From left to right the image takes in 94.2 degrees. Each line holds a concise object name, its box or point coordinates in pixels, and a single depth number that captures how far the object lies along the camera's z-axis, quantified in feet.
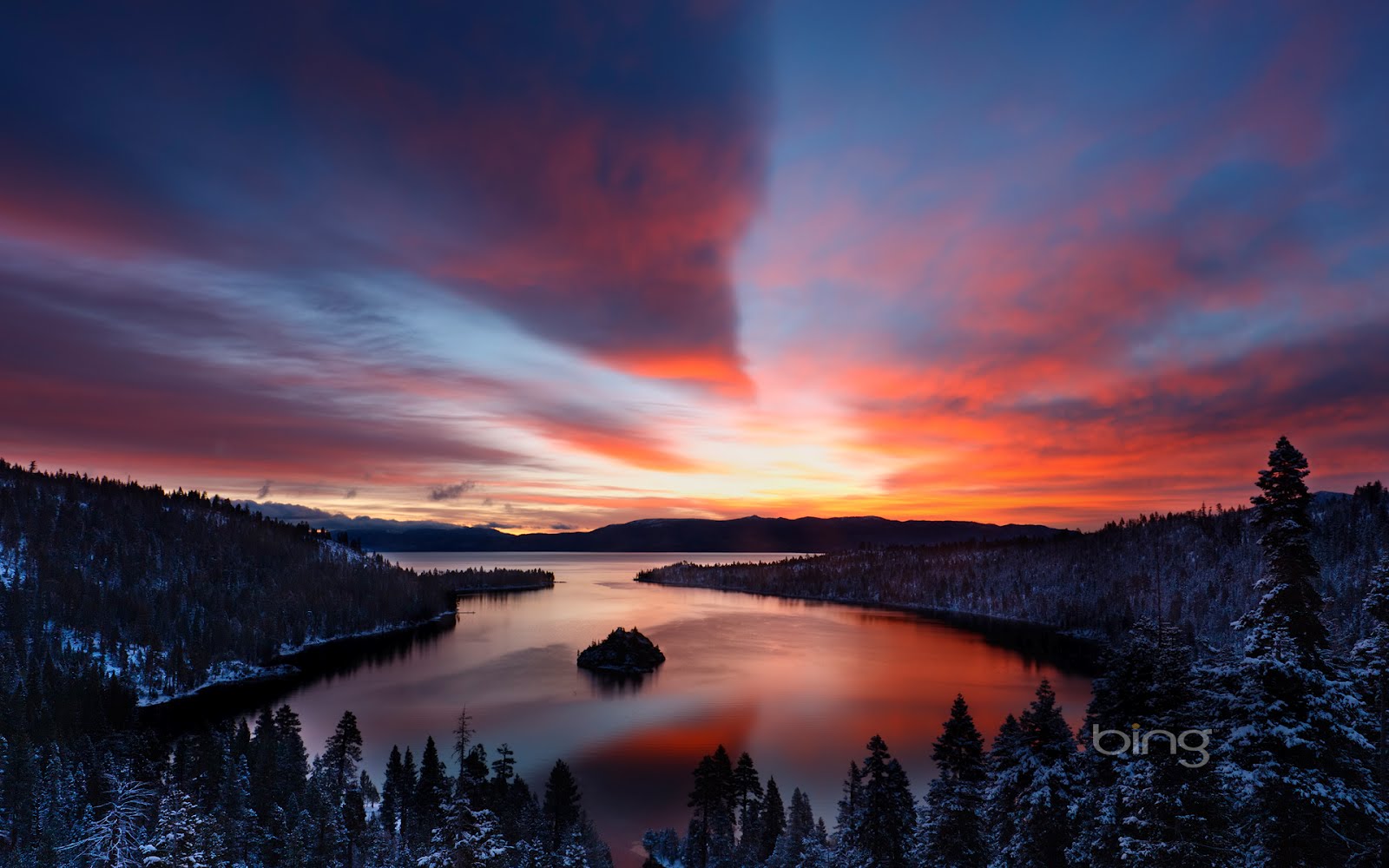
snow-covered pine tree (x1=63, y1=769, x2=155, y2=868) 63.36
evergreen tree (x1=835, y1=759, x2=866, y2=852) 131.44
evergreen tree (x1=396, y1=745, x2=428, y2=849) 185.78
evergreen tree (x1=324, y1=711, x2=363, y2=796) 240.73
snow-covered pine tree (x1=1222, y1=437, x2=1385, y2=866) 63.72
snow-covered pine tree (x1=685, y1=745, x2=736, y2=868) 183.73
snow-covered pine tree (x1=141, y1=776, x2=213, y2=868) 73.15
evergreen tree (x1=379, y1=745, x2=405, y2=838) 203.92
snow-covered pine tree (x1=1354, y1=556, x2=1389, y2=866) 93.61
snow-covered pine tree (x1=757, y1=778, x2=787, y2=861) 186.70
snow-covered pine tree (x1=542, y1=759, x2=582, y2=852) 183.11
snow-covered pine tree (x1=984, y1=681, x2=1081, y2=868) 97.25
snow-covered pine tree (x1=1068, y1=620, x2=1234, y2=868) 69.72
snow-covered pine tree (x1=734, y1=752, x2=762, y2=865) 197.11
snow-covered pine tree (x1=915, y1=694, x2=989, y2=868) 109.70
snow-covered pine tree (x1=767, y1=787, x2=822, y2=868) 146.47
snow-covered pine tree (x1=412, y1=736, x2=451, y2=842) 184.59
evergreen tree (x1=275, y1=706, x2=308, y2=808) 200.66
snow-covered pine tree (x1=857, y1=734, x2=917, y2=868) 123.03
